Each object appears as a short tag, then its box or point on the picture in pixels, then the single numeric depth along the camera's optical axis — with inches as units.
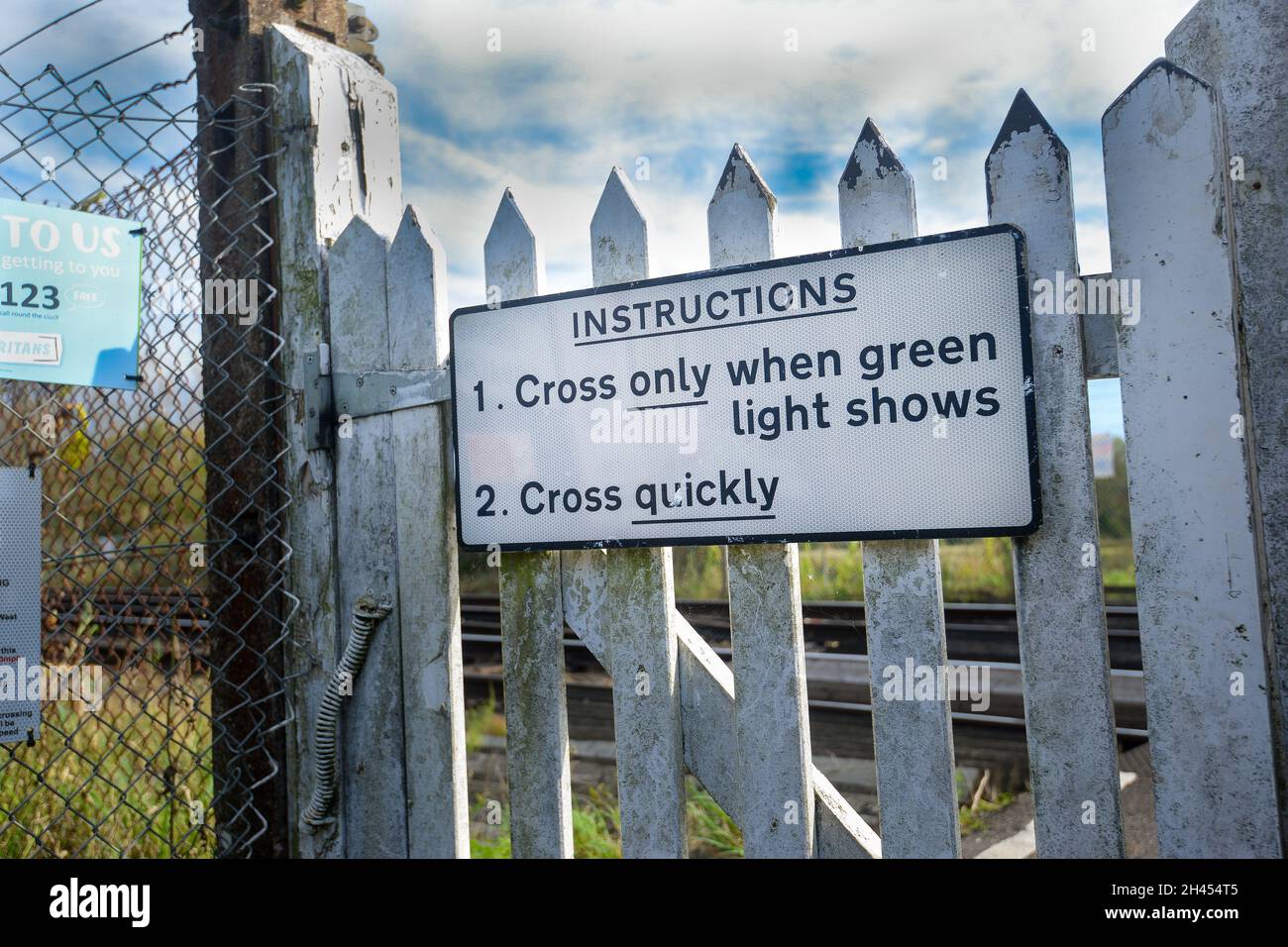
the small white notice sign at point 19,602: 79.0
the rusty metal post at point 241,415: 93.4
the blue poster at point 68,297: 79.9
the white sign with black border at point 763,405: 65.8
